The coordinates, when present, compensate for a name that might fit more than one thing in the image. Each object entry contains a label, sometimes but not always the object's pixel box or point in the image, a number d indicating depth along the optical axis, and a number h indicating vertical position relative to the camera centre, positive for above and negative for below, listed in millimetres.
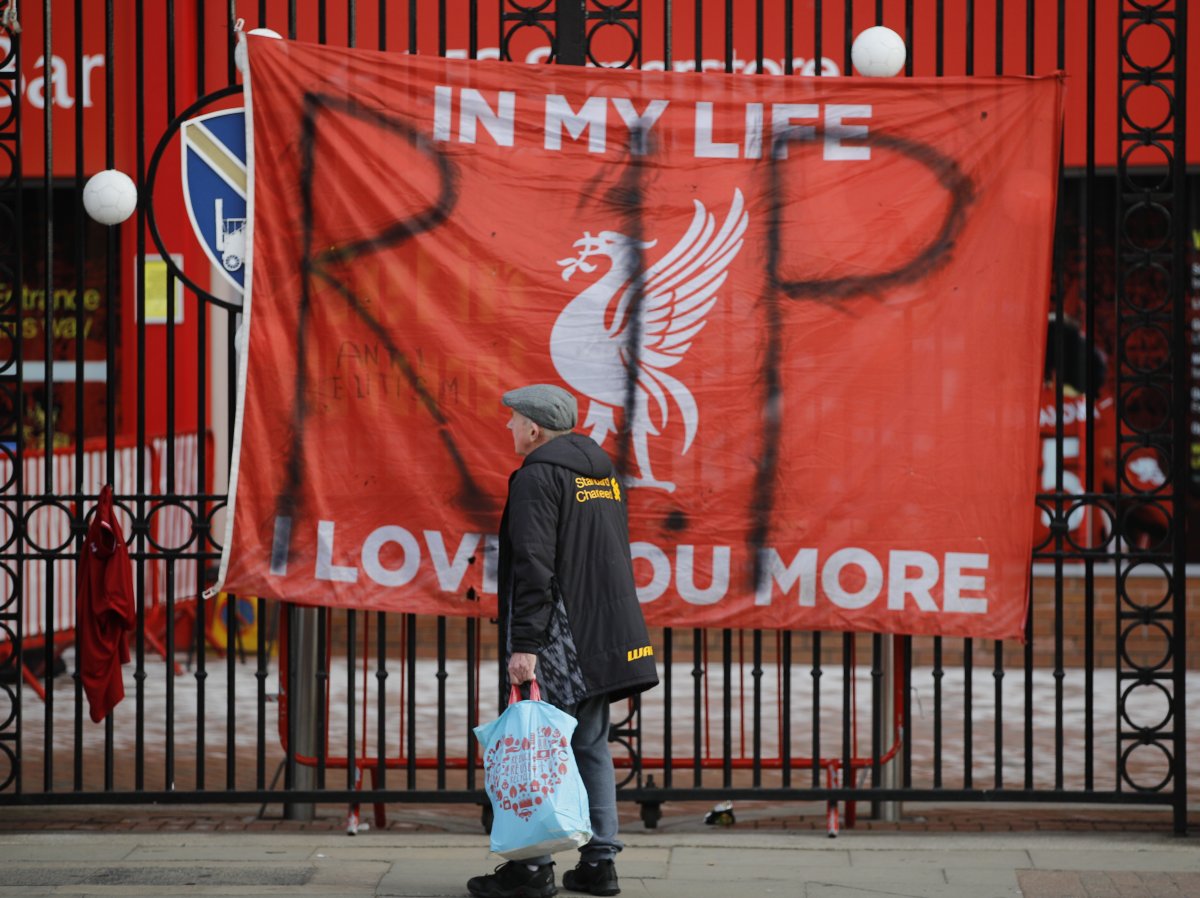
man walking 11758 -738
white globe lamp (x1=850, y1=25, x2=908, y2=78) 13859 +1337
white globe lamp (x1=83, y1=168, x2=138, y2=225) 14156 +772
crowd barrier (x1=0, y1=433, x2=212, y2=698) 20609 -883
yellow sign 23156 +645
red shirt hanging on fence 14000 -890
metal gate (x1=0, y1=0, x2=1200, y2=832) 14078 -668
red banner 13898 +265
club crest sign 14211 +853
